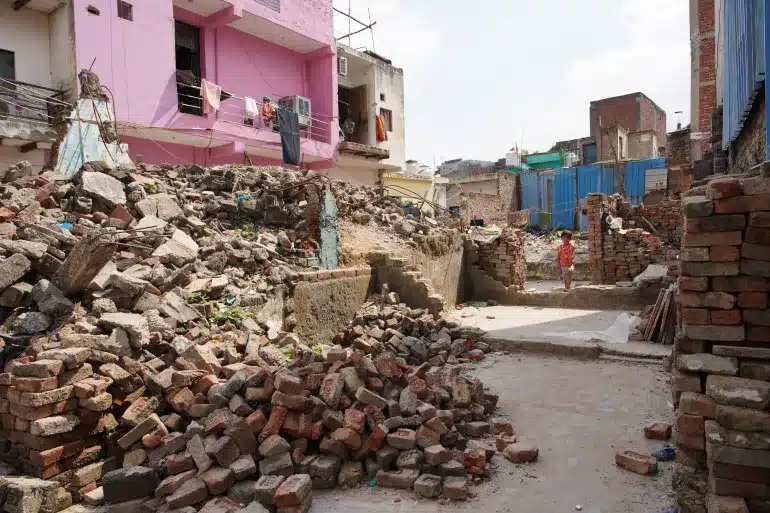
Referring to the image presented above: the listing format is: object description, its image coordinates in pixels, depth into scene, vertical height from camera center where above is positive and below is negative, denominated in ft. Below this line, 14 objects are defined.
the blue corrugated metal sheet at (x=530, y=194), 75.87 +7.31
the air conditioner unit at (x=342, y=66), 62.64 +23.12
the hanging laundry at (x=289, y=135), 50.29 +11.55
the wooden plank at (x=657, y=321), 23.03 -3.98
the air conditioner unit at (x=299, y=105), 54.34 +15.84
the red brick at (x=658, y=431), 13.60 -5.47
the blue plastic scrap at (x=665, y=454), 12.50 -5.63
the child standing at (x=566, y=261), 36.29 -1.64
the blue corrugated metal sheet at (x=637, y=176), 67.46 +8.70
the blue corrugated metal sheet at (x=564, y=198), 72.95 +6.29
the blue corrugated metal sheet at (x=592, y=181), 71.36 +8.50
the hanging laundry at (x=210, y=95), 44.52 +14.07
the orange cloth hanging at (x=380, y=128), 66.54 +15.84
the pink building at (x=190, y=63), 37.55 +17.10
